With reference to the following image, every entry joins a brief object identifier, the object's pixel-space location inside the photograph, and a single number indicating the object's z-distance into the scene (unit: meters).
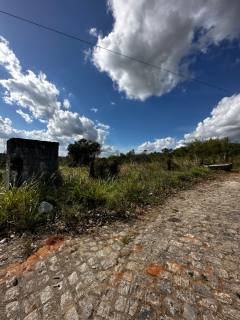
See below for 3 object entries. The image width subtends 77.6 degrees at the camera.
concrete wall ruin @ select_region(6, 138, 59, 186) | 3.82
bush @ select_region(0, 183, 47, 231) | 2.62
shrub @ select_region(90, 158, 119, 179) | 6.75
